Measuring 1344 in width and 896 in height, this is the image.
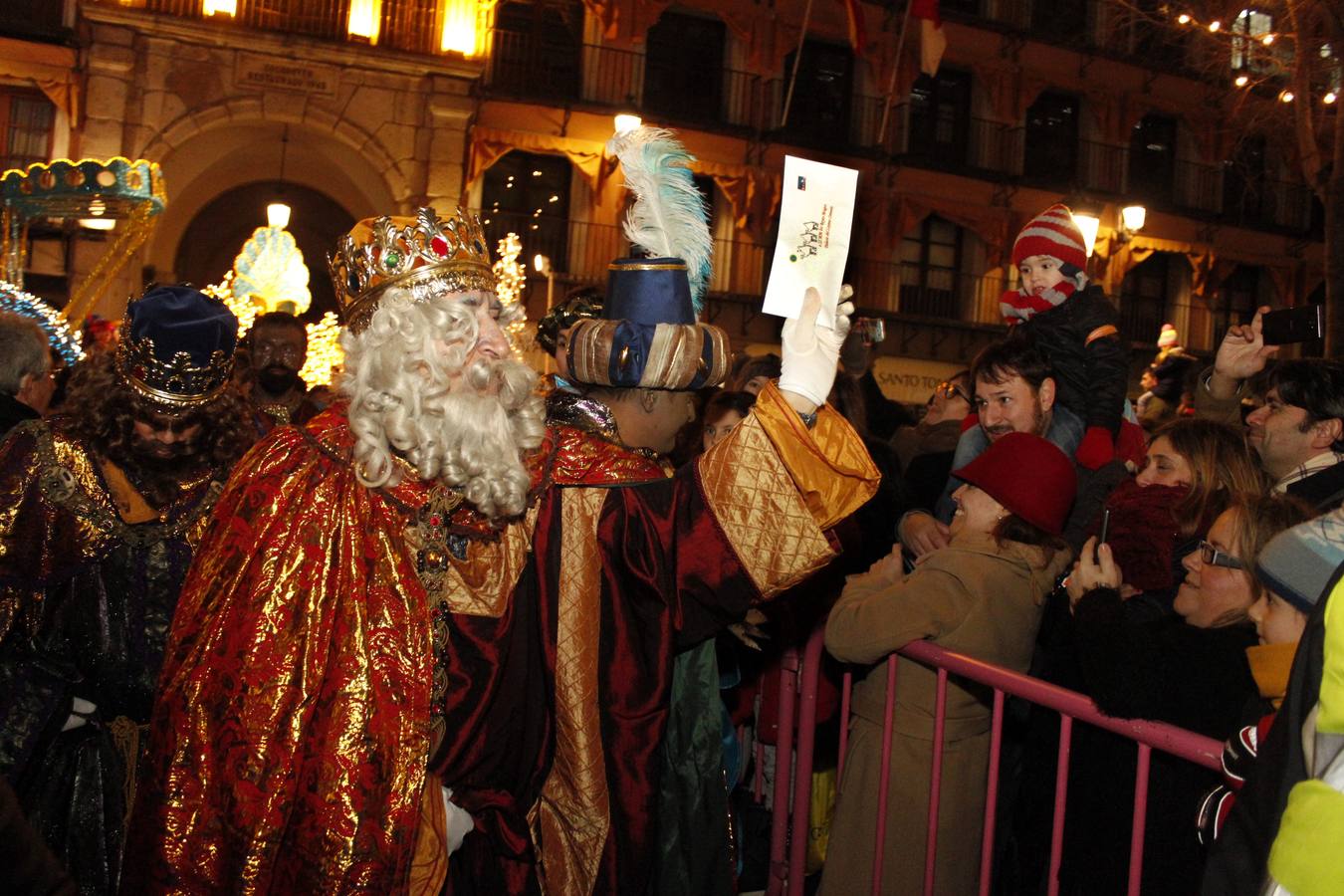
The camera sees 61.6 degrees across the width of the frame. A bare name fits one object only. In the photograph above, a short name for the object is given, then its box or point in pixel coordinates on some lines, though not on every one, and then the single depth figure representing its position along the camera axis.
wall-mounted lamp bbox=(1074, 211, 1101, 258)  5.05
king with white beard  2.33
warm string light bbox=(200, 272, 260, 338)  10.93
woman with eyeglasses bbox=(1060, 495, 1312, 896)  2.72
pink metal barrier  2.66
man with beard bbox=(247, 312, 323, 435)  6.08
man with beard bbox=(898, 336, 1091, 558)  4.02
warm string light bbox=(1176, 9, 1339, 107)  10.42
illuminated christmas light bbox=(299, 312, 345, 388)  9.85
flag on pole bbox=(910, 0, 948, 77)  15.96
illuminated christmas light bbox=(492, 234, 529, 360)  10.95
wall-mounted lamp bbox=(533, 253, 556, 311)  16.89
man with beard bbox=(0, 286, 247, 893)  3.18
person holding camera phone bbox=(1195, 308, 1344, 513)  3.58
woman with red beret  3.37
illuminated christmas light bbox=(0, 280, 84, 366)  6.48
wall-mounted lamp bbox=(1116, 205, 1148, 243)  14.42
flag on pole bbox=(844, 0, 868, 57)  16.31
